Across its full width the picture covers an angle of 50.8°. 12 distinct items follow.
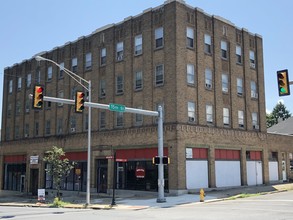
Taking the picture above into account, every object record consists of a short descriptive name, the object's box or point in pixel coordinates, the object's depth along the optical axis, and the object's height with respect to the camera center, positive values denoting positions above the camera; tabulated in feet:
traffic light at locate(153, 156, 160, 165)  66.73 -1.25
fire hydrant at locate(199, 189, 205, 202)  67.47 -9.11
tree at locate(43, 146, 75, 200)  81.75 -2.80
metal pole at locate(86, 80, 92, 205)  68.35 -7.16
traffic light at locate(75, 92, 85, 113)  52.93 +9.01
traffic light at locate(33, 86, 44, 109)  48.43 +8.96
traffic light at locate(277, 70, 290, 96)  41.99 +9.59
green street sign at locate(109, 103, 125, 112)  61.75 +9.40
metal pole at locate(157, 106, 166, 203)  66.74 -2.45
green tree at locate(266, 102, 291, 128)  232.27 +30.17
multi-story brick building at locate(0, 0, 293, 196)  83.28 +14.85
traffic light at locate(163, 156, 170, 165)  67.36 -1.27
